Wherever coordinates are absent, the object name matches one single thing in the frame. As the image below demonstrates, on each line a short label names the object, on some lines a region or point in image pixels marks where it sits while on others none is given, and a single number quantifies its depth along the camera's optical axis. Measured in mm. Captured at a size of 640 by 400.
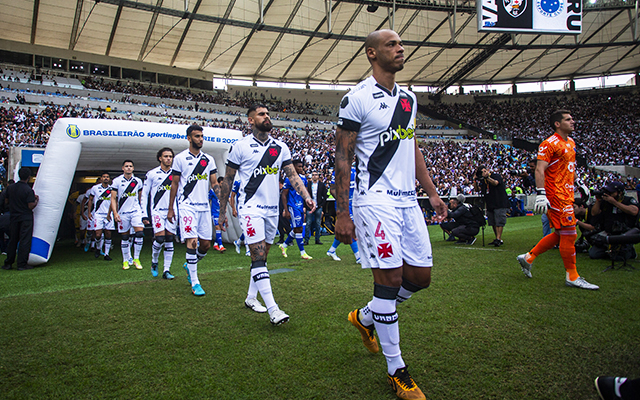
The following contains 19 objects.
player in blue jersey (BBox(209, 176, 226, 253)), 10172
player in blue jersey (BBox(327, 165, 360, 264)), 7379
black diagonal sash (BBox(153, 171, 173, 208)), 6719
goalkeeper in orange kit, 4684
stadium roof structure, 31109
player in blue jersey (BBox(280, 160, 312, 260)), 8508
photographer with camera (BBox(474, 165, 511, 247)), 9367
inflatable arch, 8133
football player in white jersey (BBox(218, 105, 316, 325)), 4016
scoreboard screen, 18906
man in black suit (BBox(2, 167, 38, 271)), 7934
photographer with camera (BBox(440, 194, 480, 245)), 9656
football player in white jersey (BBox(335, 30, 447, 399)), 2455
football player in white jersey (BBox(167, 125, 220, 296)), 5363
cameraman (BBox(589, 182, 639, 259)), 5938
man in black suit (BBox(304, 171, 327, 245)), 10789
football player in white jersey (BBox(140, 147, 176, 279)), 6453
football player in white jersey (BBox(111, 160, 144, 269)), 7793
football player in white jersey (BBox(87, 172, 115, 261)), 9461
